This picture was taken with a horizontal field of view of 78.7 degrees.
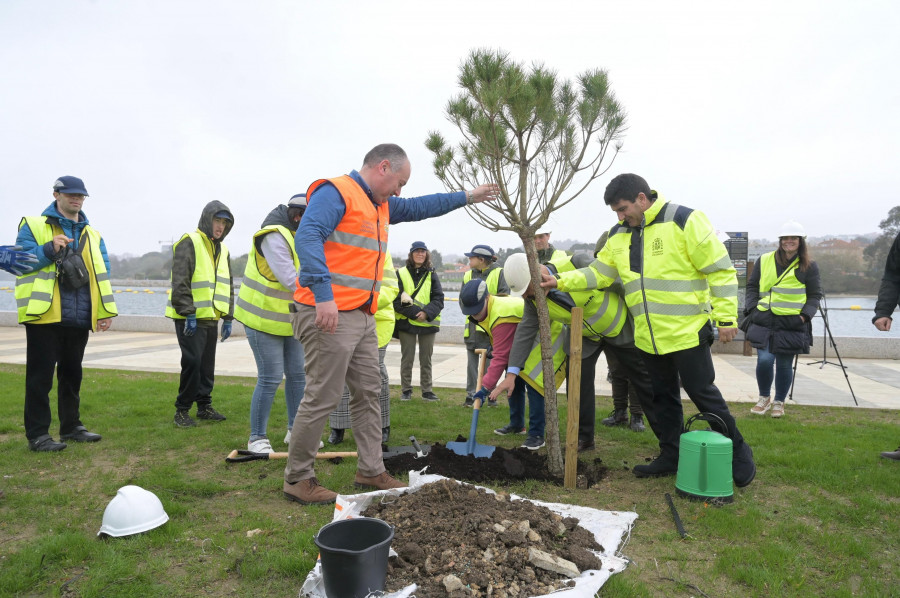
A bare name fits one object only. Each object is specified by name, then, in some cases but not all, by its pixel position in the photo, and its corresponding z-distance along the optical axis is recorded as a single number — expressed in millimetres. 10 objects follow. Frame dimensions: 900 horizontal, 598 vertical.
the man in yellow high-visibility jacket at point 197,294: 5047
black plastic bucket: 2023
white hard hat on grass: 2771
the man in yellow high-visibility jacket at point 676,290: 3477
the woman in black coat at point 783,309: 5551
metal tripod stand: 6647
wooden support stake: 3516
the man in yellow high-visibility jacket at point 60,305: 4141
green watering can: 3273
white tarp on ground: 2234
